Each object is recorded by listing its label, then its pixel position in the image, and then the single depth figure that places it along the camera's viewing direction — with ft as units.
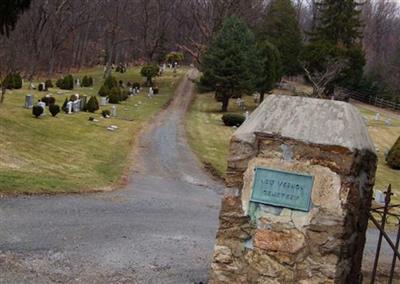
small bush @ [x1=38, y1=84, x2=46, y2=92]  117.80
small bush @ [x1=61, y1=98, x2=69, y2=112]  91.09
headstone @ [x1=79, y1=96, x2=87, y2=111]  98.58
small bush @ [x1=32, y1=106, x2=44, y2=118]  79.25
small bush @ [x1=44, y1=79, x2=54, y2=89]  123.26
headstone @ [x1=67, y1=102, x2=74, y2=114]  91.09
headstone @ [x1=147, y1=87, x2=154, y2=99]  149.69
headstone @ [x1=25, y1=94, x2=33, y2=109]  85.87
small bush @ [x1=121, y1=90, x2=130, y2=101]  126.00
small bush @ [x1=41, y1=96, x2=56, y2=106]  91.05
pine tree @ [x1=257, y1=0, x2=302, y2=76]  179.42
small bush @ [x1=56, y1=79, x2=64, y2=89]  130.52
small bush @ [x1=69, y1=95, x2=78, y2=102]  96.37
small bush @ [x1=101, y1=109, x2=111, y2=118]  97.60
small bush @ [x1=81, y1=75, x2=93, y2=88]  148.15
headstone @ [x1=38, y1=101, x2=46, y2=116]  82.47
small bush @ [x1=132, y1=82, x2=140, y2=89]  155.61
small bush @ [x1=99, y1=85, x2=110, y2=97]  122.62
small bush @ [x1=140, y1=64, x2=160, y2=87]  168.25
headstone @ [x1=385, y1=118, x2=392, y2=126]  135.66
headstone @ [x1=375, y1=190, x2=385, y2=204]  57.57
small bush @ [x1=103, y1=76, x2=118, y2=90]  129.51
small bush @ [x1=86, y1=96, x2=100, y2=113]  98.68
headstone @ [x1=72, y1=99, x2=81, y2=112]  93.86
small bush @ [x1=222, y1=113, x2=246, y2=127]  106.52
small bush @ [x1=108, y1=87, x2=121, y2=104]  118.93
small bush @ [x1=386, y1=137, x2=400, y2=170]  87.20
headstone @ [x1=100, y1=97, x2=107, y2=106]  113.82
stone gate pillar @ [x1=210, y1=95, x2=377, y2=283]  19.11
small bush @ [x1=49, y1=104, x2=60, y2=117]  83.09
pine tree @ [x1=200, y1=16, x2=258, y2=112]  126.72
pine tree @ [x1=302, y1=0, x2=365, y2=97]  159.22
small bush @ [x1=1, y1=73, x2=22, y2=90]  108.37
